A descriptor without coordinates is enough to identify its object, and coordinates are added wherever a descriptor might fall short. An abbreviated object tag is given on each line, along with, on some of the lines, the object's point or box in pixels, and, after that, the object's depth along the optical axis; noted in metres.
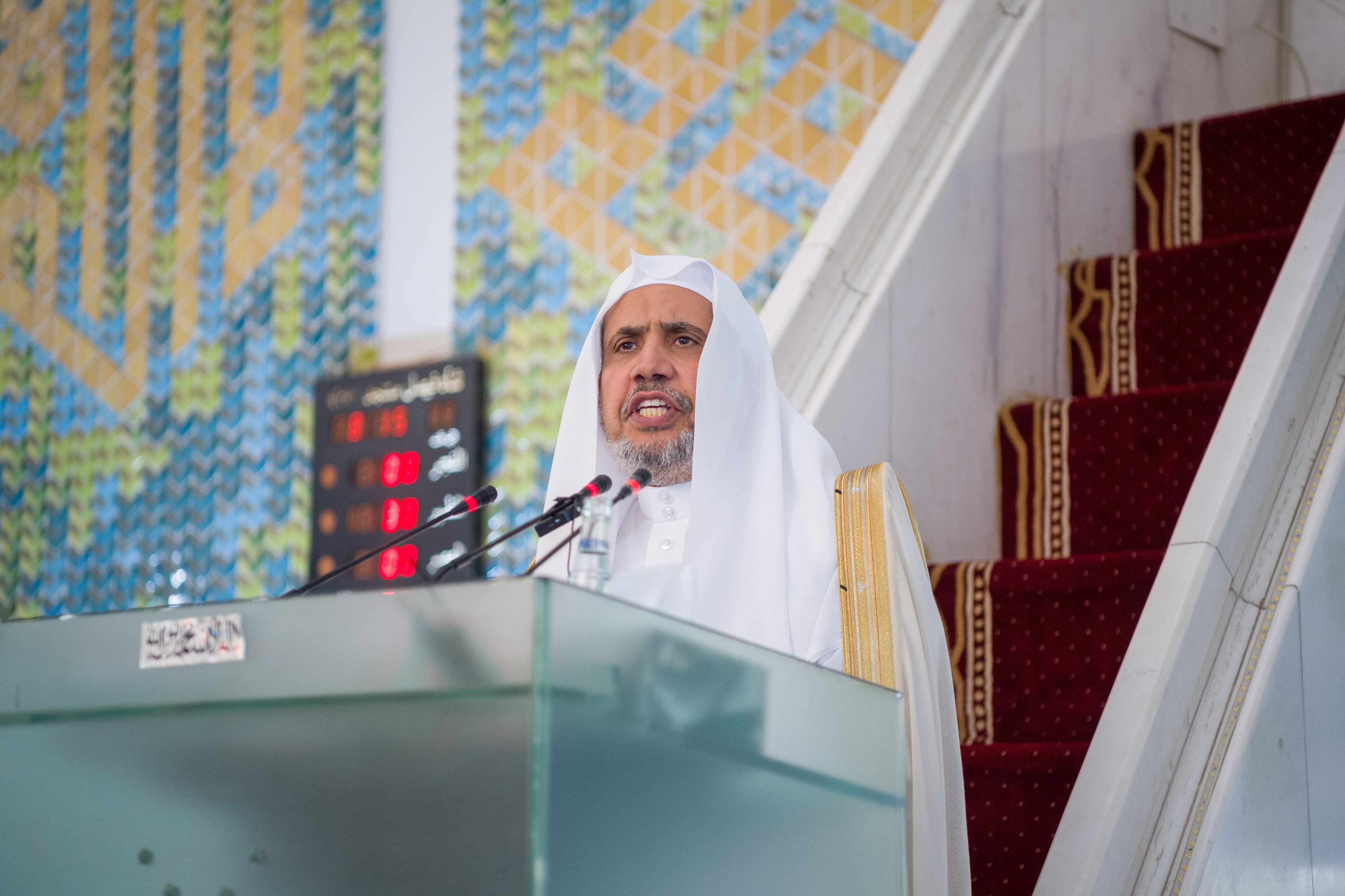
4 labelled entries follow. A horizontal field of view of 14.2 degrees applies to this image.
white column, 7.46
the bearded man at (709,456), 5.80
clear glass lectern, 4.25
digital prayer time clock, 7.27
